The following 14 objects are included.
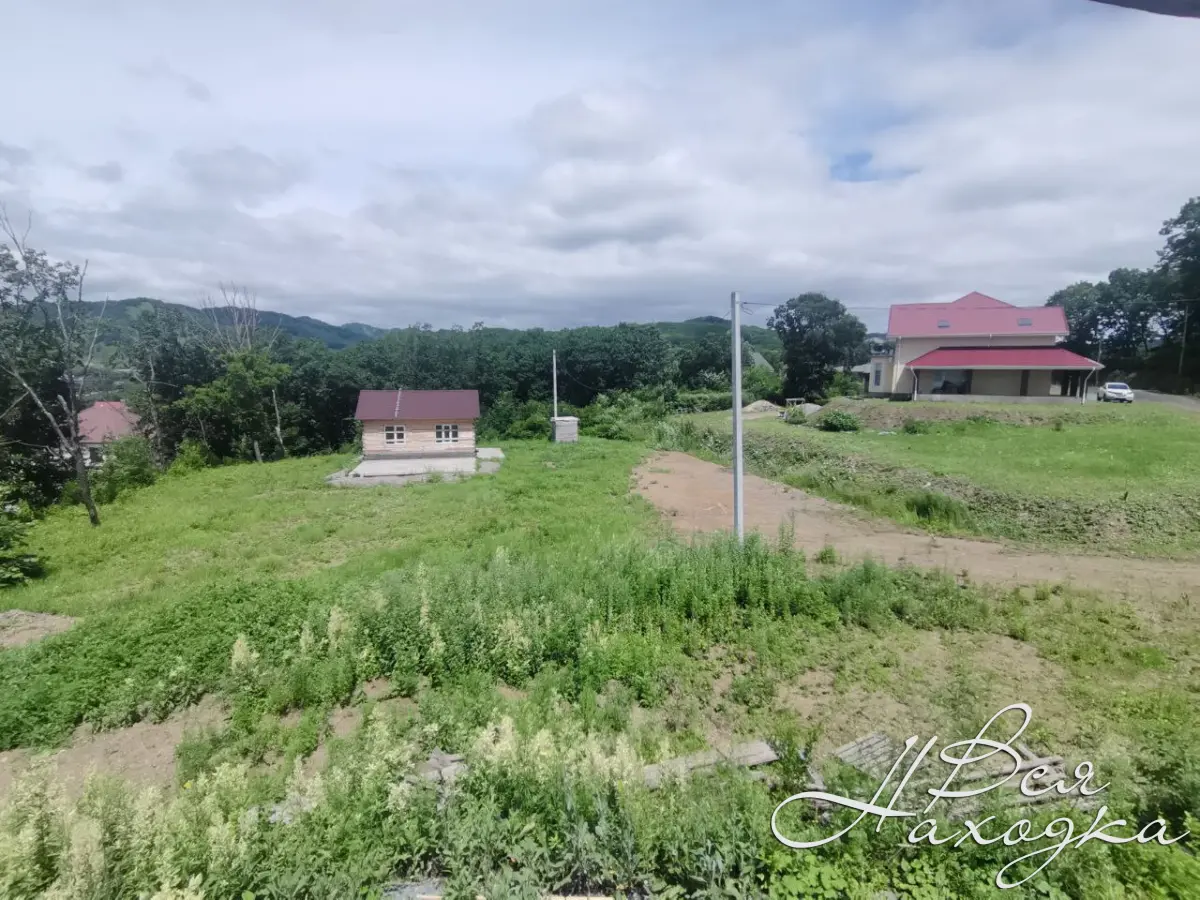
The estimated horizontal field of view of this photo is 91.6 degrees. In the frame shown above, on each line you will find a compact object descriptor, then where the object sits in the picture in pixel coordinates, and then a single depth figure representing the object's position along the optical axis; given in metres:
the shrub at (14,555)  10.45
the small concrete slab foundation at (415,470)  19.19
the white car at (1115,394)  25.86
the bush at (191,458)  23.42
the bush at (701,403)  37.62
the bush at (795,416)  26.74
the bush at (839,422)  23.59
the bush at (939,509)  11.54
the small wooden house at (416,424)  22.66
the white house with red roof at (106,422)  28.86
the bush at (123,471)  19.45
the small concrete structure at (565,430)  28.00
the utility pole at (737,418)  8.36
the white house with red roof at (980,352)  26.05
